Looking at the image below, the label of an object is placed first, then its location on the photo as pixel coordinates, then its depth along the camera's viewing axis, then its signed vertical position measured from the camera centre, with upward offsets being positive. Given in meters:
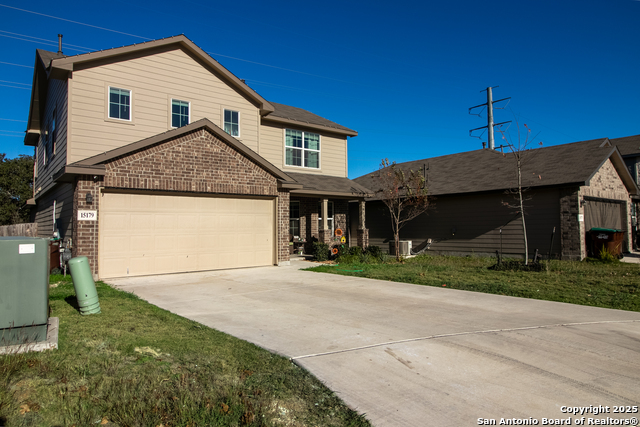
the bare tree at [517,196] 17.03 +1.33
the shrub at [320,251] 17.42 -0.81
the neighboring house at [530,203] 16.41 +1.12
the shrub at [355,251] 17.13 -0.81
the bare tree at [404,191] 17.76 +1.65
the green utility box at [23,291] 4.87 -0.66
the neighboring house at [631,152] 29.23 +5.20
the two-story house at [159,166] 11.65 +1.96
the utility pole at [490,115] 34.37 +9.18
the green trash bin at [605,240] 16.31 -0.44
